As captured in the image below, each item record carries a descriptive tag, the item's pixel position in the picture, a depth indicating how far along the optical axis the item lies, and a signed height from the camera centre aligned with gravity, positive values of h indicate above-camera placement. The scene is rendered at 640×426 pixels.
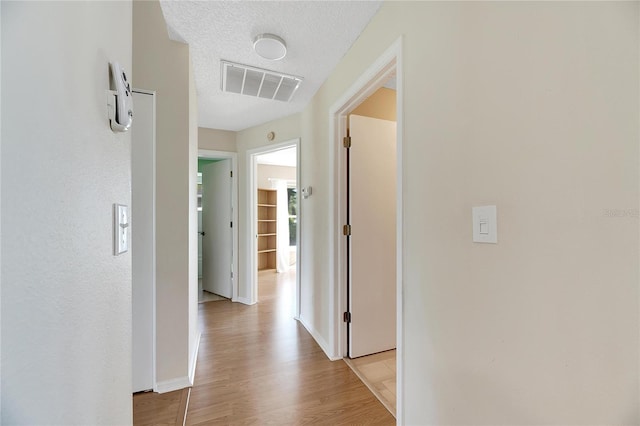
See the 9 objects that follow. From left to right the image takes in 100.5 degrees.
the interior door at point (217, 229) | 3.73 -0.23
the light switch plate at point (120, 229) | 0.68 -0.04
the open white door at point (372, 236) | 2.19 -0.19
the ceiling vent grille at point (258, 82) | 2.11 +1.13
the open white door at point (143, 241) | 1.73 -0.18
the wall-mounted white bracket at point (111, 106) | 0.64 +0.26
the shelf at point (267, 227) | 6.07 -0.32
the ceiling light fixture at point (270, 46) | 1.73 +1.12
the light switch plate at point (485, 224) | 0.87 -0.04
